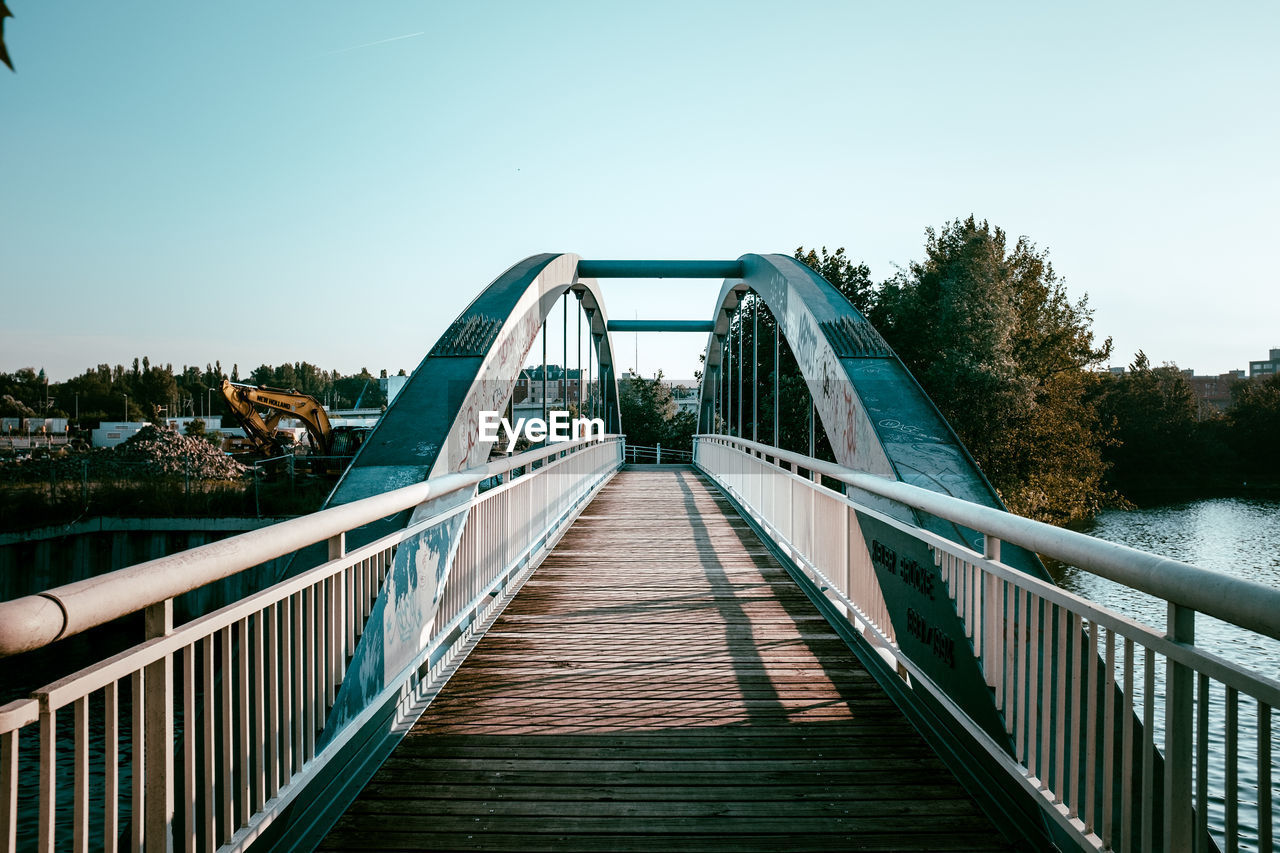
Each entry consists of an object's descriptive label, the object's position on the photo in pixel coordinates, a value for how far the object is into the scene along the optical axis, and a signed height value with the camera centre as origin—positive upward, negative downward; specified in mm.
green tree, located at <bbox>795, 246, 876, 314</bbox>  35750 +5873
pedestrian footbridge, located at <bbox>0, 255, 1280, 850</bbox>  1662 -941
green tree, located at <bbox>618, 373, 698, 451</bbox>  44094 -377
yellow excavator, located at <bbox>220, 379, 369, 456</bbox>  24812 -60
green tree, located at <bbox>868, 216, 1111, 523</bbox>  28984 +1412
